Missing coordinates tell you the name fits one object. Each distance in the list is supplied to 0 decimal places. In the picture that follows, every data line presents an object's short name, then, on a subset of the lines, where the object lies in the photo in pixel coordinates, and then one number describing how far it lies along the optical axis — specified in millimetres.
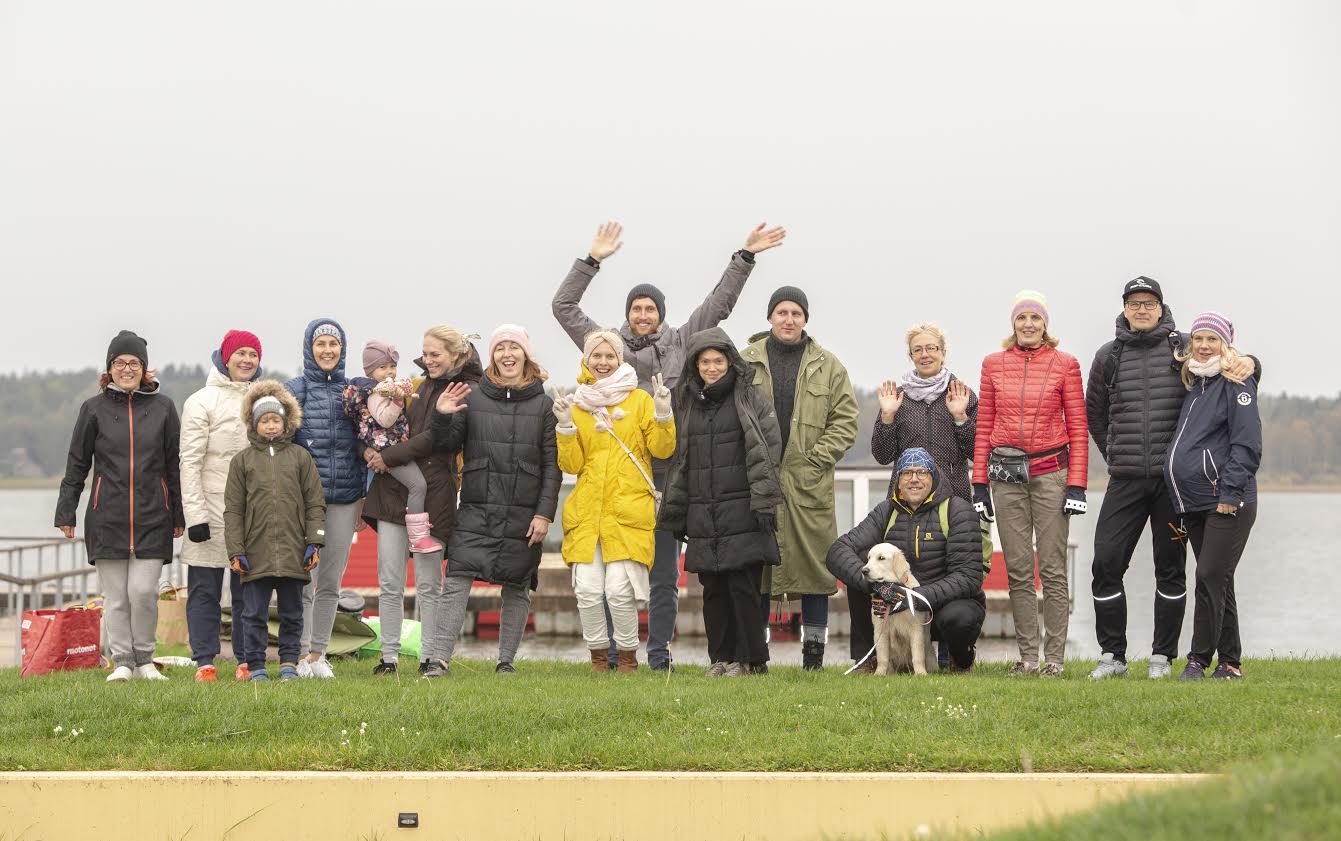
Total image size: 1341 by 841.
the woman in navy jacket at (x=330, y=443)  17875
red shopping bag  18828
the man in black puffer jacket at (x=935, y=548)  17297
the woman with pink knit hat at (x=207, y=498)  17391
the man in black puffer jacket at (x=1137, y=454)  16781
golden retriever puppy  17078
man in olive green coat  18203
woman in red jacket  17172
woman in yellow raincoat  17484
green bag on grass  22687
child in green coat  16812
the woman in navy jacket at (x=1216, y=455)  16094
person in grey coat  18391
